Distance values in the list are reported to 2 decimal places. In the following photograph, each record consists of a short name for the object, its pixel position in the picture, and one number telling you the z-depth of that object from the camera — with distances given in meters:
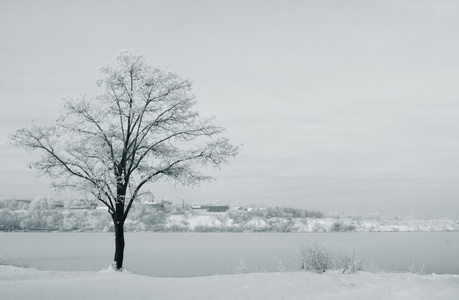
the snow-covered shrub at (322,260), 12.59
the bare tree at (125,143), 17.02
